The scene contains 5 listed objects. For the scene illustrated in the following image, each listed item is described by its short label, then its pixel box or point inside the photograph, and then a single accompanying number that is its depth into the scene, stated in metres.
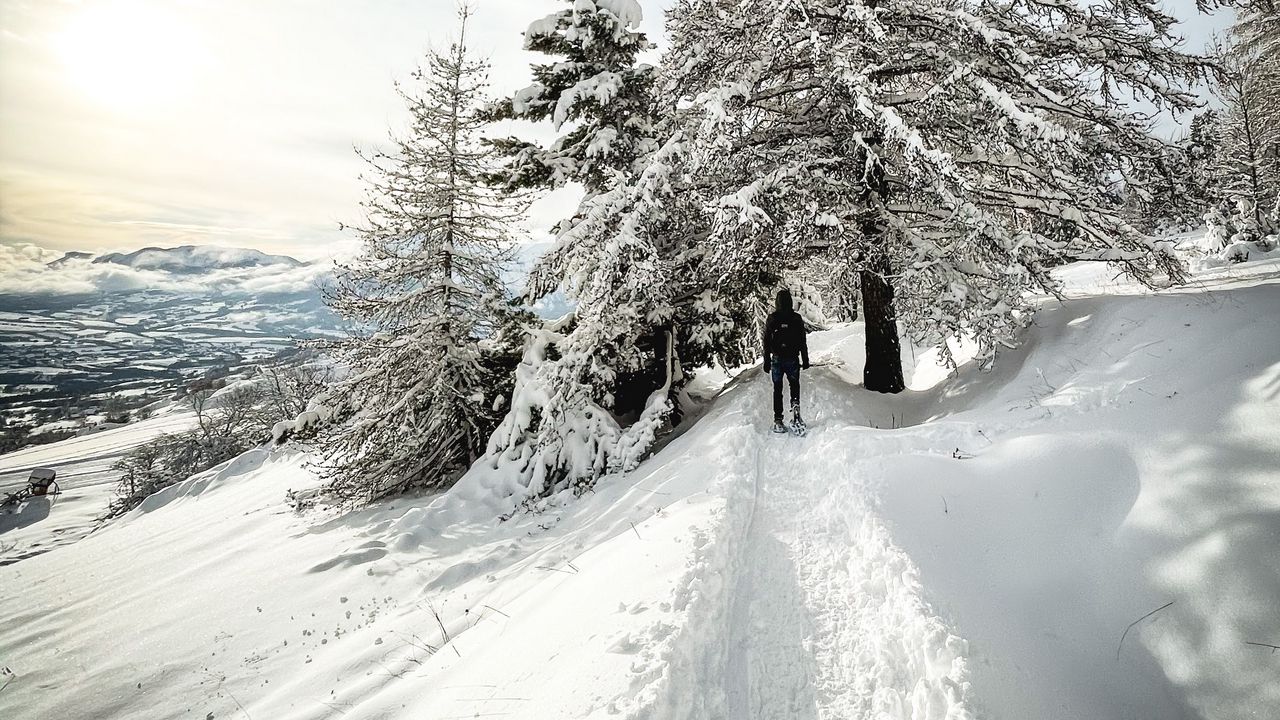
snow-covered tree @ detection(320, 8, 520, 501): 11.80
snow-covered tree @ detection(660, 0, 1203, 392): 6.80
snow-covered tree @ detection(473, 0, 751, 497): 8.83
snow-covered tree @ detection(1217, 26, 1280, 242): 15.95
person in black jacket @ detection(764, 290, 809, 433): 8.53
